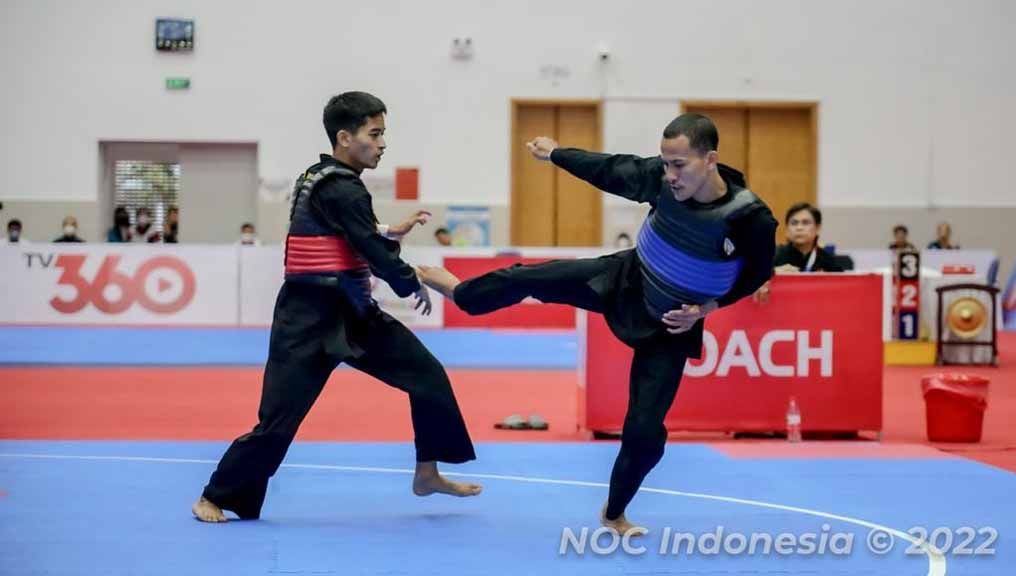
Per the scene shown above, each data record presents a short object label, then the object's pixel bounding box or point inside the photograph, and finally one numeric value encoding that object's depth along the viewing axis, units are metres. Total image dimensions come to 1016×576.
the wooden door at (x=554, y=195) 25.95
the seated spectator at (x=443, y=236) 23.73
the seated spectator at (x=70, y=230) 23.47
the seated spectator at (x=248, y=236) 22.80
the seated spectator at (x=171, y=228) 24.97
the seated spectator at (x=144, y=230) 25.11
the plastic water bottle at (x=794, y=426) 9.03
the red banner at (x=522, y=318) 19.78
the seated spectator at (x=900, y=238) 23.62
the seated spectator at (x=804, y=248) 9.50
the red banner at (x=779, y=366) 9.15
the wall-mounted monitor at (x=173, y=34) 25.16
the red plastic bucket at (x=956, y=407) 9.02
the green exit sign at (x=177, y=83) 25.25
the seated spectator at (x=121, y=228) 24.61
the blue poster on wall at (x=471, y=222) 25.59
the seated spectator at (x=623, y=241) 24.57
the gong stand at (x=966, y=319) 15.74
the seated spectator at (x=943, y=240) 24.70
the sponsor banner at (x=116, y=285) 19.55
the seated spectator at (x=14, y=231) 23.66
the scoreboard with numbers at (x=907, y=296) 15.46
